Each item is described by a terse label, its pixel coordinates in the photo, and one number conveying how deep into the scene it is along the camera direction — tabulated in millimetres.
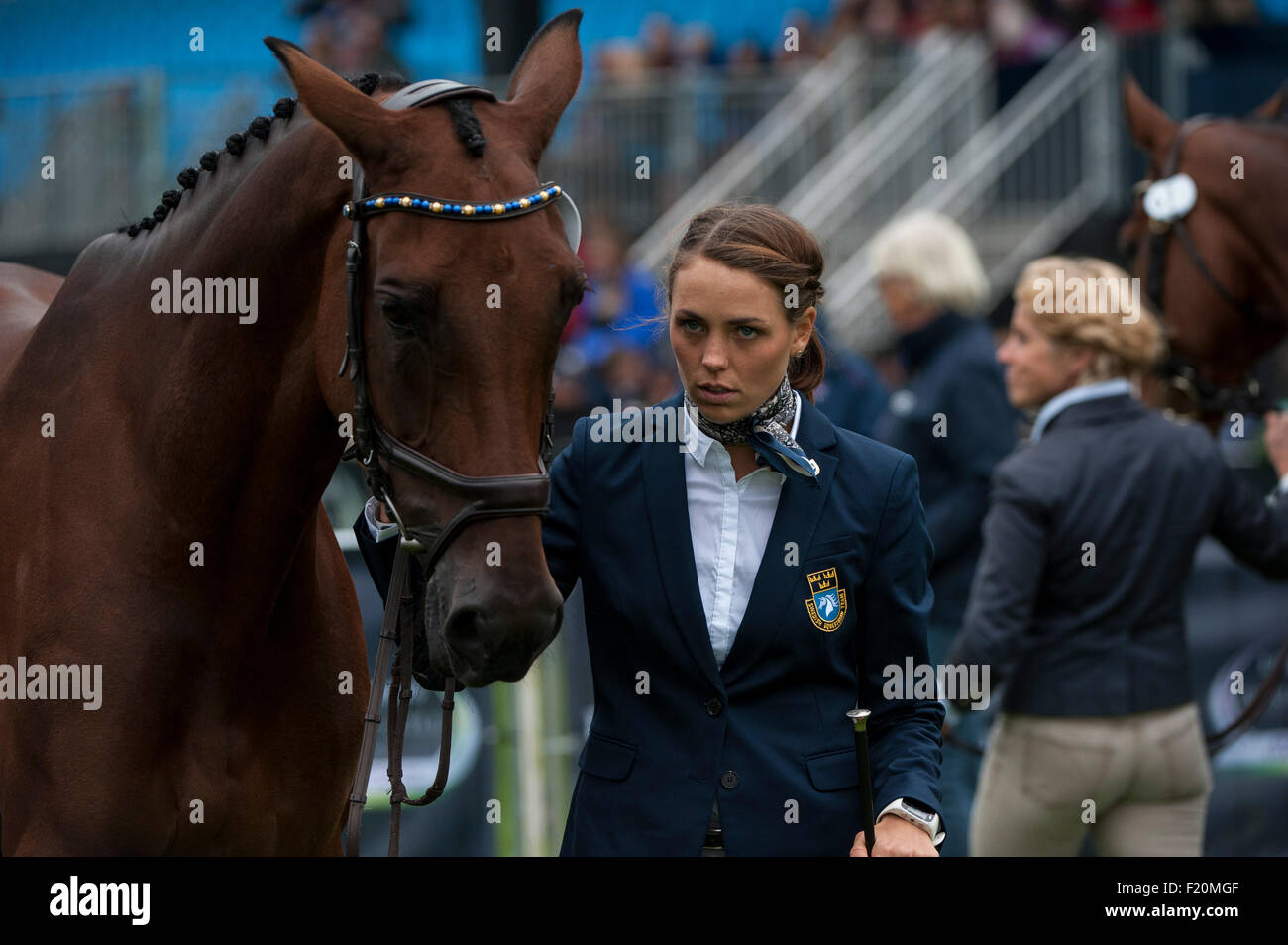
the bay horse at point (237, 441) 5020
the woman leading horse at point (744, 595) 5355
